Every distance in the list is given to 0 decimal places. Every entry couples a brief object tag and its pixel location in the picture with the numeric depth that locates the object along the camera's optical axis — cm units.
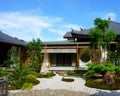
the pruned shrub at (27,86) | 520
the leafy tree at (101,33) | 751
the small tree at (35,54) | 844
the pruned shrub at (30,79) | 602
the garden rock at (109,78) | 610
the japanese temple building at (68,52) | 969
